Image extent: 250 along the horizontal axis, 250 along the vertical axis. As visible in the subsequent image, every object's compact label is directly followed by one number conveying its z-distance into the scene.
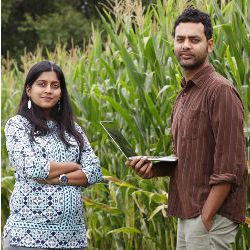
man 4.33
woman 4.89
